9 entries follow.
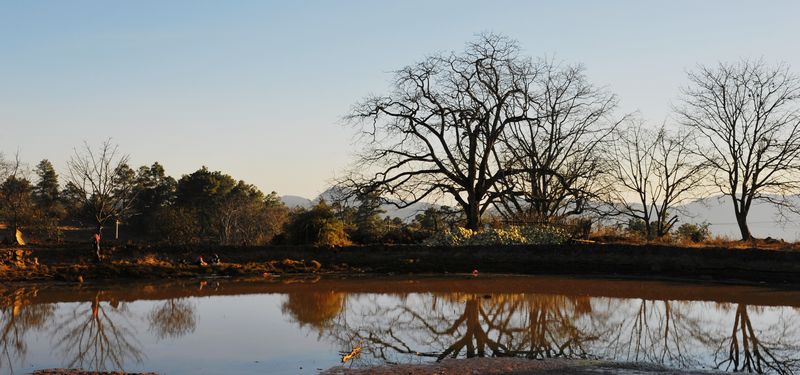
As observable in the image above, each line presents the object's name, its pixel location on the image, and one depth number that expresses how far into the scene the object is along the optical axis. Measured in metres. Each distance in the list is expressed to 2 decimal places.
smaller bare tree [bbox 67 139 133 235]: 36.66
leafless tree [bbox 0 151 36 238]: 48.59
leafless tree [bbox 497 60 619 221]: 34.81
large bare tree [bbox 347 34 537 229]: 33.56
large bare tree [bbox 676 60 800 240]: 34.44
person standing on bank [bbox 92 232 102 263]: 27.83
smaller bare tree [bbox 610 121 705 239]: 39.34
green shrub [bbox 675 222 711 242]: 36.16
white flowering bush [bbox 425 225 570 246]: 30.86
